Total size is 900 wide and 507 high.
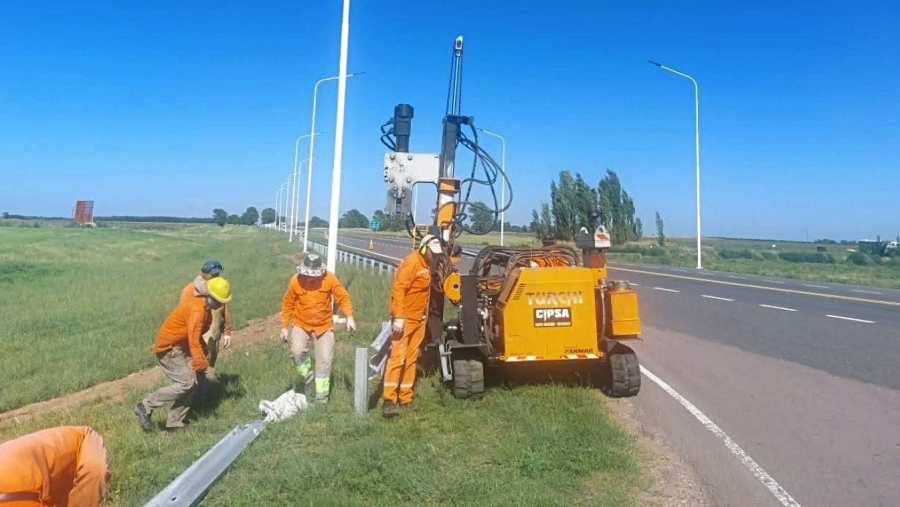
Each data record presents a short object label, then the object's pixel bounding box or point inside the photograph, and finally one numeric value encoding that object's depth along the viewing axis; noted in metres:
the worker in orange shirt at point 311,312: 7.11
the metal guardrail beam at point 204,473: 4.07
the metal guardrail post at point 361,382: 6.43
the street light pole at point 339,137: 12.35
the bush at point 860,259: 44.66
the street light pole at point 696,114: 32.53
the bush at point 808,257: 48.44
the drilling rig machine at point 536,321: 7.09
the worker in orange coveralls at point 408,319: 6.61
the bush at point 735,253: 51.56
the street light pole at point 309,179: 30.69
